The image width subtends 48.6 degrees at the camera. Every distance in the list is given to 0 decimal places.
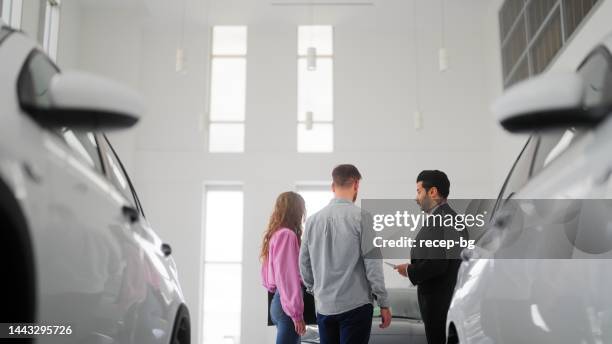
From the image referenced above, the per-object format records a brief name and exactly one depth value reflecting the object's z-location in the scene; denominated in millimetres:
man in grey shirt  3227
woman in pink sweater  3844
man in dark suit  3154
